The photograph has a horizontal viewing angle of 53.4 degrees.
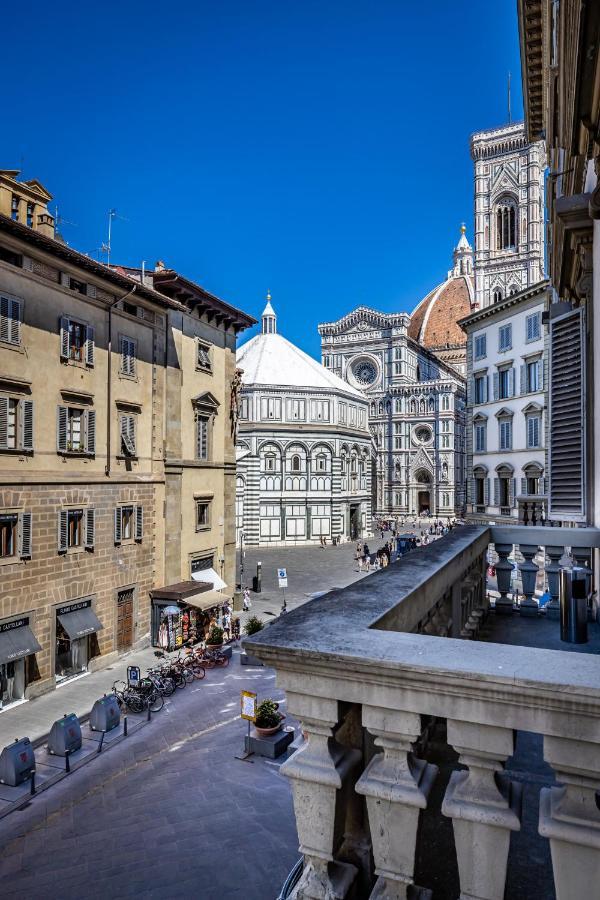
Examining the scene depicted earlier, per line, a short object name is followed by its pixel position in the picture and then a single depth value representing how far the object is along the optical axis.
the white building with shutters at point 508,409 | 39.06
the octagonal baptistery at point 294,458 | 59.06
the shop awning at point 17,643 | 17.34
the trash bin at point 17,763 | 12.88
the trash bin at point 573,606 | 6.78
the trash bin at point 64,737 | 14.48
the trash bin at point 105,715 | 15.71
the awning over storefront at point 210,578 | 27.57
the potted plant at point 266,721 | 14.73
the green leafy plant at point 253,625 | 22.67
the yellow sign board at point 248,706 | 14.35
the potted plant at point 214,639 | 23.59
